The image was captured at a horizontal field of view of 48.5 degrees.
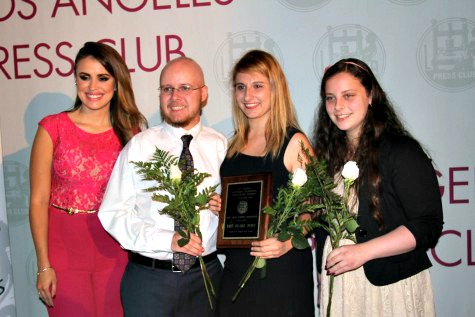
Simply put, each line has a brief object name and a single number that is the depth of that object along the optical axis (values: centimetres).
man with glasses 282
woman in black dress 266
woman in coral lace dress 312
